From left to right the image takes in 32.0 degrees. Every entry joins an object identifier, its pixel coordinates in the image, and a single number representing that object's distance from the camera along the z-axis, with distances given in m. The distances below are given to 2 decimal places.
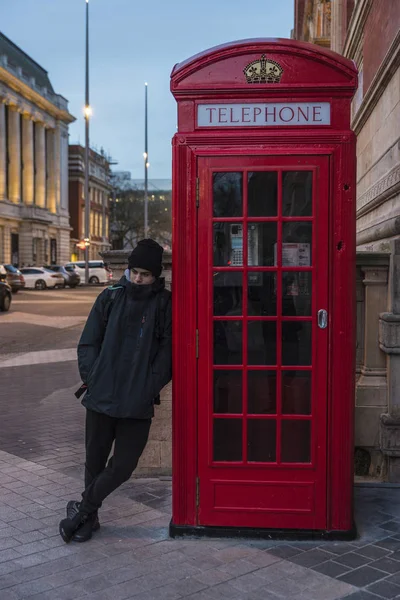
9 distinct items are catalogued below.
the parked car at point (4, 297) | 23.14
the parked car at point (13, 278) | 36.22
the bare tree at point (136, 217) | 85.69
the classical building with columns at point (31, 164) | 65.12
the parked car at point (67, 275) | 45.51
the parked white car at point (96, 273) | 54.12
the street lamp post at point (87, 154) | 46.22
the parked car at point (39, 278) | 43.94
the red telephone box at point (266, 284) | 4.09
